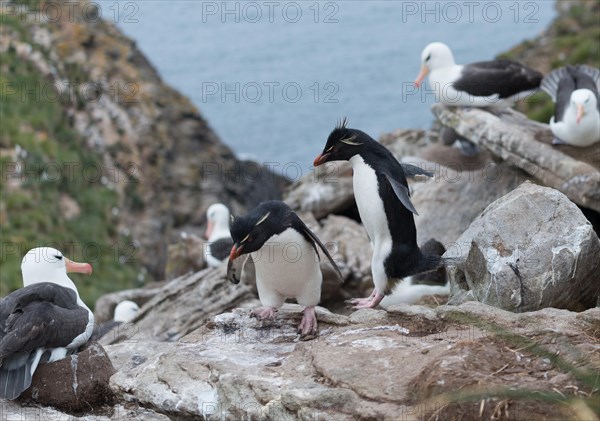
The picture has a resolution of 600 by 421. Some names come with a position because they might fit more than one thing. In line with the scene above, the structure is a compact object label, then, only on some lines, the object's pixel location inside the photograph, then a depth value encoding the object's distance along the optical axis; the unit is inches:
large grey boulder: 344.8
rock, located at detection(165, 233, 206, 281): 690.8
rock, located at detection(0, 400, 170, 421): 299.3
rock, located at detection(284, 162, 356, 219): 606.9
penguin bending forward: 335.3
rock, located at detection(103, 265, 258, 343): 495.5
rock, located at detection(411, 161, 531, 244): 510.3
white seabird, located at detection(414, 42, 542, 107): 529.7
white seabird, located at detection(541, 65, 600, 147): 468.4
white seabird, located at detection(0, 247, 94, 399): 311.2
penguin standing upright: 390.0
